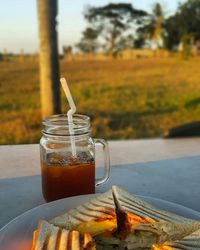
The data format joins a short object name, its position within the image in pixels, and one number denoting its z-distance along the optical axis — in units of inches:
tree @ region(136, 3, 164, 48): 737.0
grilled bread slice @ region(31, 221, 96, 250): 18.9
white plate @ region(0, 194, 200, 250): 20.9
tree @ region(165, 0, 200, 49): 634.4
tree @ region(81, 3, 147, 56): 791.6
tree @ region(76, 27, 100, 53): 810.2
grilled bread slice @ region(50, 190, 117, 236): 21.1
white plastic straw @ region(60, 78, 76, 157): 28.4
